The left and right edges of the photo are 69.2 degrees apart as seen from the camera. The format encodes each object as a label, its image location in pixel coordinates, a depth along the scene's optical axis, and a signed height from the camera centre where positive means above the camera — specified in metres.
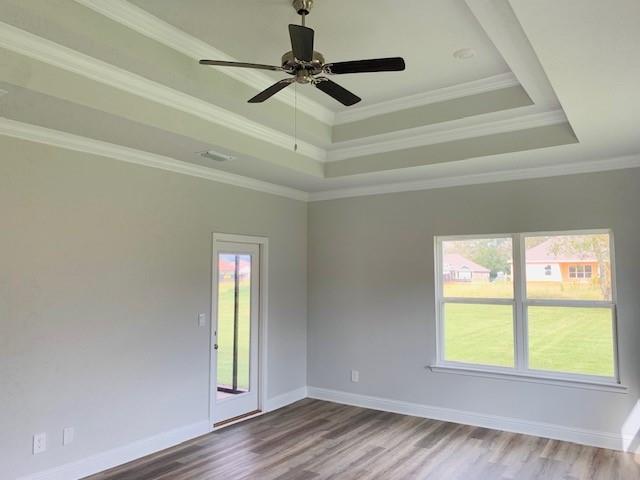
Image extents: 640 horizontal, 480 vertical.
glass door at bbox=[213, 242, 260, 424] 5.00 -0.59
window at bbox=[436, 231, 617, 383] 4.50 -0.27
